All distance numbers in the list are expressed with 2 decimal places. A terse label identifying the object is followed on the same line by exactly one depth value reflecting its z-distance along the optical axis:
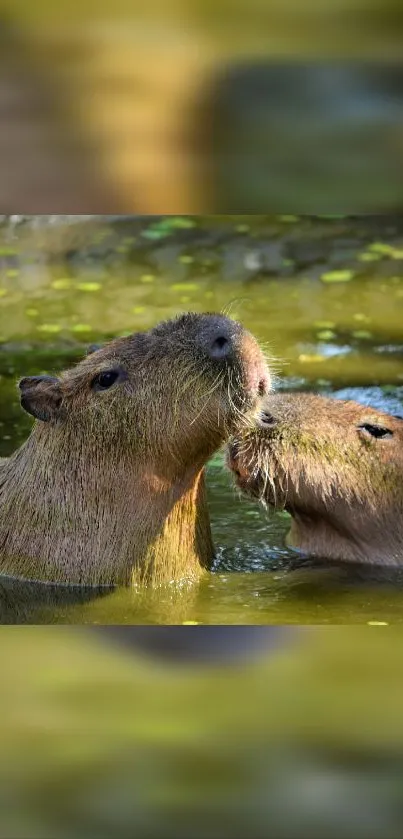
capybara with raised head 9.09
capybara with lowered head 10.50
